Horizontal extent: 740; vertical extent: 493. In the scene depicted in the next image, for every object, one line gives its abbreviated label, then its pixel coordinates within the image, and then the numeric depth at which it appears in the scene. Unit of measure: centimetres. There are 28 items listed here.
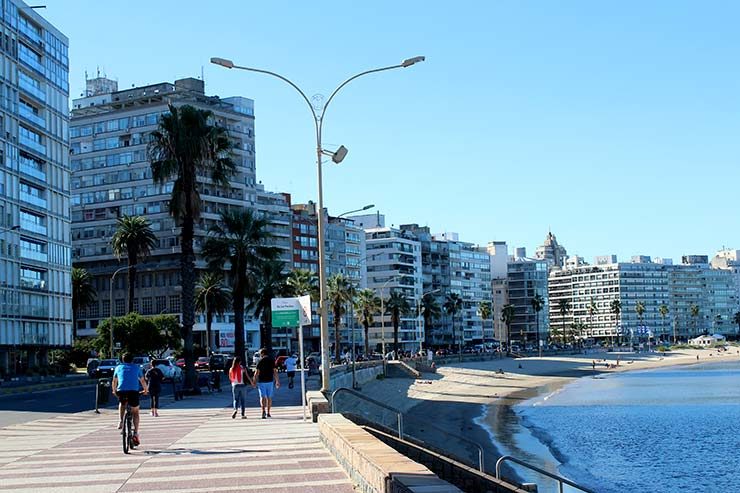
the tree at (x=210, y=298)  10338
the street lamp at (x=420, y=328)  17442
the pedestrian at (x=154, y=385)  2936
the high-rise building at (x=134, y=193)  11888
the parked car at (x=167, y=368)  5656
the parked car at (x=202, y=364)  8069
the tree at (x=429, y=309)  16075
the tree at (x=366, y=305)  12150
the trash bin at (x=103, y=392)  3298
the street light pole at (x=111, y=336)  7779
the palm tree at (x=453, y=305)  17521
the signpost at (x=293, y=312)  2428
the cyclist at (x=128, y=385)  1848
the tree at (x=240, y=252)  6134
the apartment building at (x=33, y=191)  8062
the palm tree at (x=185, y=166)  4375
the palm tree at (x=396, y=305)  13738
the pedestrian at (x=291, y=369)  4589
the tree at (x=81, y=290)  10869
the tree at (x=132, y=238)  9875
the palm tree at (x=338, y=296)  10475
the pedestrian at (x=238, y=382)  2655
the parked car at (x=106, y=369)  6475
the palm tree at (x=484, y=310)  19275
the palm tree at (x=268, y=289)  7538
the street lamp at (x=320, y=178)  2630
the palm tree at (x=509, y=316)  19900
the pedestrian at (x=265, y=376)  2541
